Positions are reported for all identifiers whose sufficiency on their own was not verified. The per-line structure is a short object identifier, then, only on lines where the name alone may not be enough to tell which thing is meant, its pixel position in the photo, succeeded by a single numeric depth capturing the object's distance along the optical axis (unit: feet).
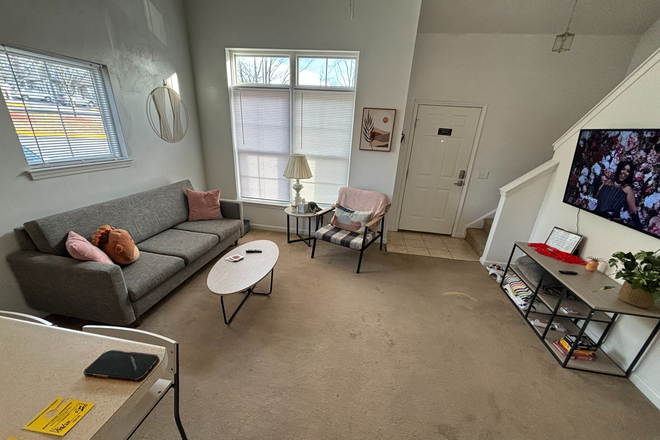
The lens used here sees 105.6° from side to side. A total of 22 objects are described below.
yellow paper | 2.03
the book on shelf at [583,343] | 6.17
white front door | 11.72
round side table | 10.74
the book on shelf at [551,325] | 6.96
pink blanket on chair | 10.46
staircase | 11.35
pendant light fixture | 7.44
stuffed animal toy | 6.66
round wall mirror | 9.25
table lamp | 10.42
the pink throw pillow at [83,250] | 5.96
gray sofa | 5.79
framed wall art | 10.16
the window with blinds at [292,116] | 10.41
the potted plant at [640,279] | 5.05
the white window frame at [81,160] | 6.14
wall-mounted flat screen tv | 5.81
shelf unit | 5.46
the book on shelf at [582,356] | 6.15
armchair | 9.47
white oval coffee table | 6.17
